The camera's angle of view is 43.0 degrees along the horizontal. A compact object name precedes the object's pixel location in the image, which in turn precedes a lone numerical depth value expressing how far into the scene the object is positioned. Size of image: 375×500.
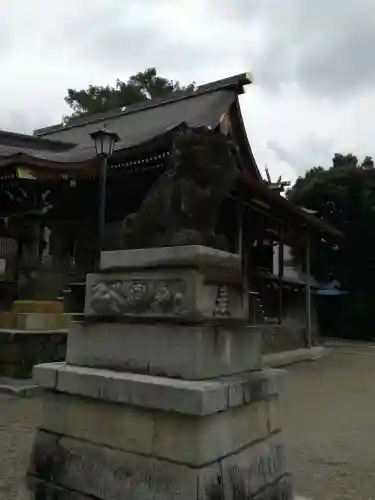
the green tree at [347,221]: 21.41
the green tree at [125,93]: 28.19
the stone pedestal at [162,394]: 2.46
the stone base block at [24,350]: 7.63
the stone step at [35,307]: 8.22
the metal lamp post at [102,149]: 7.87
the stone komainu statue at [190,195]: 2.97
